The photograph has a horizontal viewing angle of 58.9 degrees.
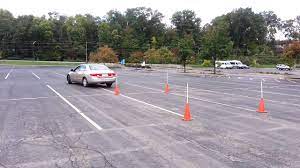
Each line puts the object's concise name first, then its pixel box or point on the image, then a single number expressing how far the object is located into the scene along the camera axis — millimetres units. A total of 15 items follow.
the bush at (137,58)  62604
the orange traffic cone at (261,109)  8640
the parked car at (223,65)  53817
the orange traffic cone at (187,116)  7423
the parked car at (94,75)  14959
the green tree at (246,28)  89117
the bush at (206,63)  56982
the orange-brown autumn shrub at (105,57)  53817
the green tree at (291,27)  95082
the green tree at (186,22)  93025
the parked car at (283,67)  50034
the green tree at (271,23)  98643
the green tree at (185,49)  38233
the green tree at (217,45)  33586
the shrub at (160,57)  58447
